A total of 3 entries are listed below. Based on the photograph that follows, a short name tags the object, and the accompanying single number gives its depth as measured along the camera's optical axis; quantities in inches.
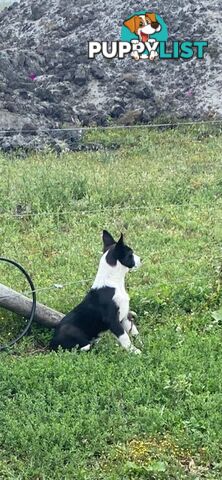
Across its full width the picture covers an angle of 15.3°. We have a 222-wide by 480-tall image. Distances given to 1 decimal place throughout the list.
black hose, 262.6
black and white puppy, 255.3
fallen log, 262.7
